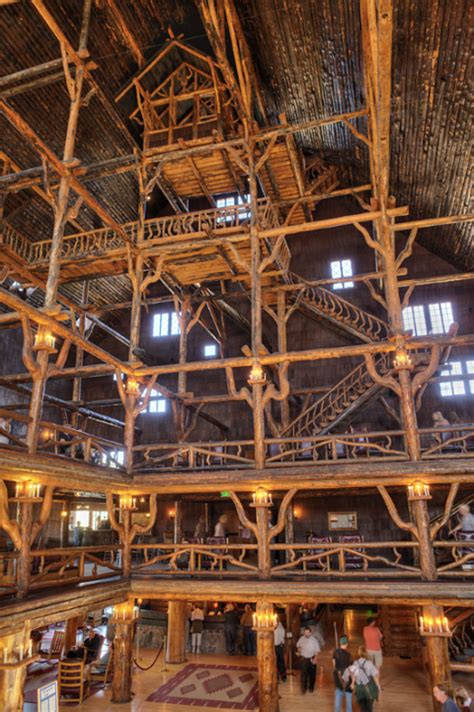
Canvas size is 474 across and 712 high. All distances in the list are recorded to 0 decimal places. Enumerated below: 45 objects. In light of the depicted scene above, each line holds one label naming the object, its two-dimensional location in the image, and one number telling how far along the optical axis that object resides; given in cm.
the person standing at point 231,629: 1605
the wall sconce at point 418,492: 1130
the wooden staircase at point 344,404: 1742
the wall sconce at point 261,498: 1202
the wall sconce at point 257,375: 1310
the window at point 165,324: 2524
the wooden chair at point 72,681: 1195
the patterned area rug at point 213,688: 1188
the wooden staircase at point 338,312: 2005
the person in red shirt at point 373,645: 1202
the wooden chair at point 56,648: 1541
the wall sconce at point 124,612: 1236
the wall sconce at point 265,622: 1115
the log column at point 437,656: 1010
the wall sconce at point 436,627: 1033
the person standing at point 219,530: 1613
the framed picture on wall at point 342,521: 1912
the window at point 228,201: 2308
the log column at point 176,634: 1533
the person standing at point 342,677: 1062
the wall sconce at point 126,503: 1320
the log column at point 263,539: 1176
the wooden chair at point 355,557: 1304
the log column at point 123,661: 1199
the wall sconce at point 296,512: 1970
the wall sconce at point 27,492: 934
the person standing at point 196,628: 1656
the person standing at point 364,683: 1026
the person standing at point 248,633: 1589
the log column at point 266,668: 1082
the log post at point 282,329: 1843
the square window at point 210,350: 2405
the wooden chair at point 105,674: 1341
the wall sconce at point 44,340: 1054
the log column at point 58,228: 997
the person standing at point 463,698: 892
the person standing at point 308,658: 1234
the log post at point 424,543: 1091
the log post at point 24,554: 909
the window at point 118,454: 2516
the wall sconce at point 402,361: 1214
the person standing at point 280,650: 1316
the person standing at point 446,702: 790
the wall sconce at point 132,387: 1431
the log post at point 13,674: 821
